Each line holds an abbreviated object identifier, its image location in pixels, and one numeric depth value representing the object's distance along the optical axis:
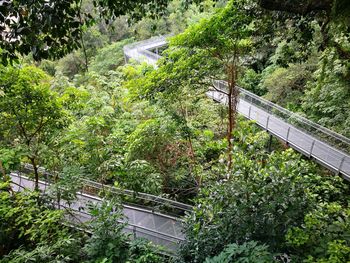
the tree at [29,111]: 5.27
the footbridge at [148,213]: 6.39
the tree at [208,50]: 5.65
